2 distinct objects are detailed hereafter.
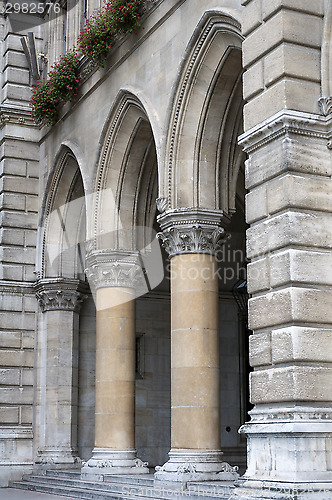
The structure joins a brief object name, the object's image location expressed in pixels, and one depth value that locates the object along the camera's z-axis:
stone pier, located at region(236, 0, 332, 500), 9.28
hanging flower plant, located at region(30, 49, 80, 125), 18.25
